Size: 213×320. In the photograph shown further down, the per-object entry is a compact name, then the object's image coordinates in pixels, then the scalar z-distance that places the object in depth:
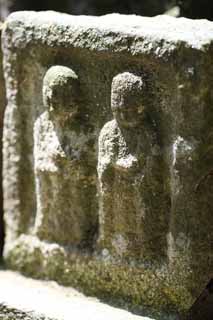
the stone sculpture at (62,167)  2.03
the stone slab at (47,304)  2.03
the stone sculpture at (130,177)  1.96
